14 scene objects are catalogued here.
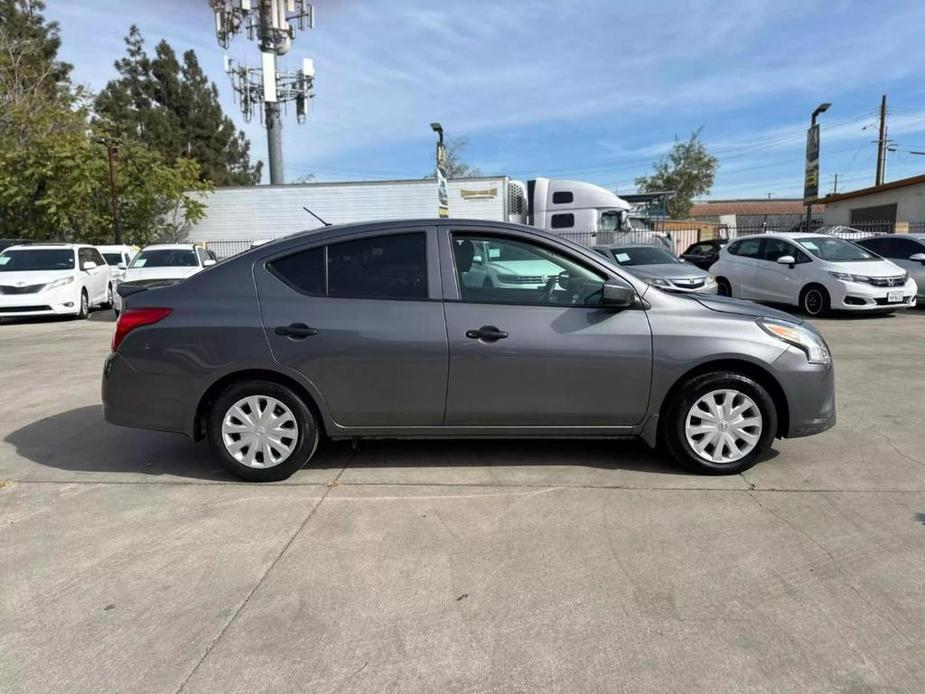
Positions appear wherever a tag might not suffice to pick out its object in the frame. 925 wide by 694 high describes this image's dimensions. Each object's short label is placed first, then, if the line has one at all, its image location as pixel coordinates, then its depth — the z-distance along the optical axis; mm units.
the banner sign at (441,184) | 21516
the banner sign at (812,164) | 23725
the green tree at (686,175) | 54250
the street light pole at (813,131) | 22188
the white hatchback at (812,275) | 12117
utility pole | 40625
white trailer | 22484
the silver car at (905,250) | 13695
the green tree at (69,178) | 26781
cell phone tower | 42000
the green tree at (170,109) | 42625
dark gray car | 4195
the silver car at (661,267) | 12141
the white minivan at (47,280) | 13688
